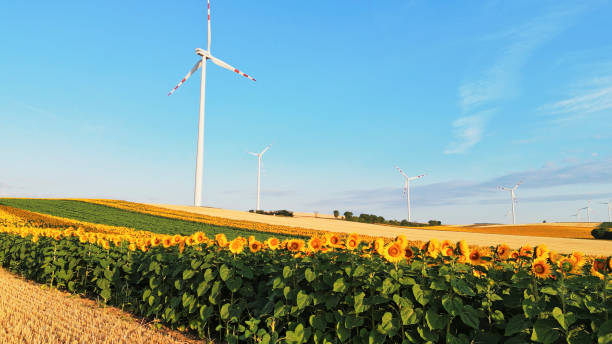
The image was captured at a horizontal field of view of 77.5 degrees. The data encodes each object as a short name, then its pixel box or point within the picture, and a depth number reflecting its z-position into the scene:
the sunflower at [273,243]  6.03
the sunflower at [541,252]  4.55
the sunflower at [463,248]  4.70
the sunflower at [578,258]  4.82
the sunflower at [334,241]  5.40
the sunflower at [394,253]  4.59
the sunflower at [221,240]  6.41
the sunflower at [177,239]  7.67
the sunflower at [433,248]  4.63
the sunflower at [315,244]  5.34
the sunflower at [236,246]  6.04
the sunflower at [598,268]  4.28
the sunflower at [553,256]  4.75
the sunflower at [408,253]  4.88
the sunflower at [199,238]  6.97
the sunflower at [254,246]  6.33
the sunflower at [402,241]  4.69
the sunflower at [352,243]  5.02
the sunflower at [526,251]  4.89
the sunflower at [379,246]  4.75
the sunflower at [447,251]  4.78
